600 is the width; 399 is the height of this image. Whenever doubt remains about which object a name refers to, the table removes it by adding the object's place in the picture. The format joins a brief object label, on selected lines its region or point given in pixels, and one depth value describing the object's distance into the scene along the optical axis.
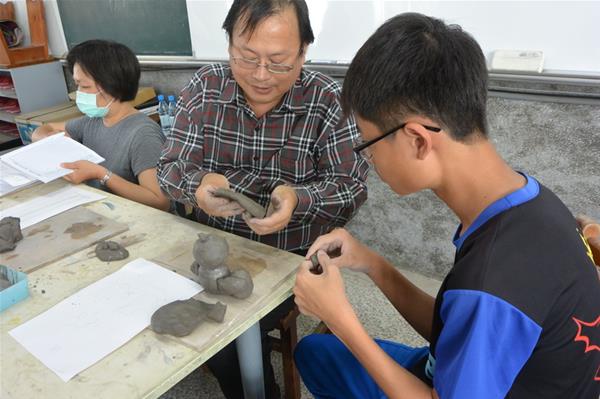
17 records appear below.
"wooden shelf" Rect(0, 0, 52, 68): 3.74
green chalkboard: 3.13
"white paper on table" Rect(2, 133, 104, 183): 1.85
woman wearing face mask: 2.04
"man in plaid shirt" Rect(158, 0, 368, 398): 1.44
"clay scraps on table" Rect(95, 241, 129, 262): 1.33
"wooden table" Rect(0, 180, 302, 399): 0.92
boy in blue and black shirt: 0.77
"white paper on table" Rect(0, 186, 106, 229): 1.60
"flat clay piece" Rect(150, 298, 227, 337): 1.02
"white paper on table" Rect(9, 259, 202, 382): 0.99
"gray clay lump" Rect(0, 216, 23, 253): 1.38
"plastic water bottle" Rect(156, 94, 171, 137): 3.08
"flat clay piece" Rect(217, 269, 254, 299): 1.13
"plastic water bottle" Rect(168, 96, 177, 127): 3.08
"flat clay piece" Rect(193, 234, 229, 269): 1.14
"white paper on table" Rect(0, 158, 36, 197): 1.84
